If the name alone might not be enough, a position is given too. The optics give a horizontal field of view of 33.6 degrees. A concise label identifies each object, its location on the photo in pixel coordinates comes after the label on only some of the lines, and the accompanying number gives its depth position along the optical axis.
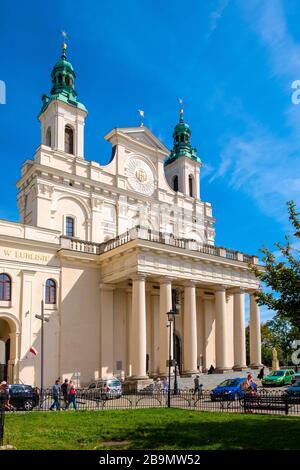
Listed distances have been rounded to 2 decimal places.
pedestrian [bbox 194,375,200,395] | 30.17
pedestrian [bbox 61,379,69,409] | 26.63
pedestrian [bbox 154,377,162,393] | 32.72
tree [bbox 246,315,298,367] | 83.00
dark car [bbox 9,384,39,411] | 24.60
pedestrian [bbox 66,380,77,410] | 24.80
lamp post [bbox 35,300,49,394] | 31.65
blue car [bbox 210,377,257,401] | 27.52
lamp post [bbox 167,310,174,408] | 29.36
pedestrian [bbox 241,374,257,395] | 23.71
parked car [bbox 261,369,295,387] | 37.72
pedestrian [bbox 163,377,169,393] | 32.25
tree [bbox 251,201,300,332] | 17.11
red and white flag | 34.18
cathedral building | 35.66
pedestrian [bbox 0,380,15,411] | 22.52
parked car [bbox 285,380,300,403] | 21.55
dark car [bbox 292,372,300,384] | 36.62
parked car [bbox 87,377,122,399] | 30.11
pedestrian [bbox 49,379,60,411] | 24.89
